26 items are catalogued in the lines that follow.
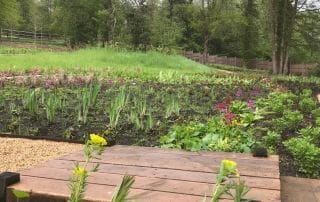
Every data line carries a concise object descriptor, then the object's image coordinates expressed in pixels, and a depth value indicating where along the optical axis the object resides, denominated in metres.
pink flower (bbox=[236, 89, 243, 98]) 6.04
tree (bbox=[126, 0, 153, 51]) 18.63
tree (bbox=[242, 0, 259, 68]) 28.51
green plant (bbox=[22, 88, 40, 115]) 4.11
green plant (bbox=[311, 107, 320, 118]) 4.67
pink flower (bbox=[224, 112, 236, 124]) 3.60
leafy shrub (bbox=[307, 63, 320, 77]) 19.46
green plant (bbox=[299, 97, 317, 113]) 5.21
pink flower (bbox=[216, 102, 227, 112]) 4.49
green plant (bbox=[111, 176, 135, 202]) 0.85
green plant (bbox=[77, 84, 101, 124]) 3.93
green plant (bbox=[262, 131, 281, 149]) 3.28
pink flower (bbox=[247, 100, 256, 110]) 4.85
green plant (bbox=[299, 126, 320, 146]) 3.38
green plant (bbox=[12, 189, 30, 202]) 1.02
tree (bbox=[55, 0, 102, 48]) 29.07
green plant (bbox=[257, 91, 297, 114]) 4.73
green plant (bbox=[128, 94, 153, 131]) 3.72
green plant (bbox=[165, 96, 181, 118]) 4.17
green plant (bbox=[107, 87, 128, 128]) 3.68
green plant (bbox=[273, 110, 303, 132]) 3.83
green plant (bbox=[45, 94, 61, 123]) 3.96
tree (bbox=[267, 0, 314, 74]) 18.77
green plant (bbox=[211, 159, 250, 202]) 0.86
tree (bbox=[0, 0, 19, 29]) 27.59
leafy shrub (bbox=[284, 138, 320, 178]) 2.91
